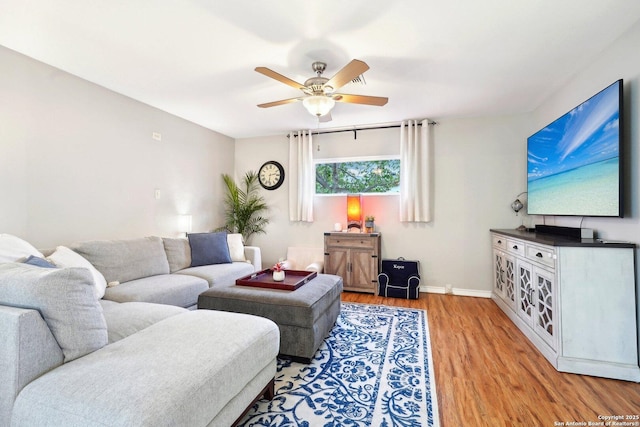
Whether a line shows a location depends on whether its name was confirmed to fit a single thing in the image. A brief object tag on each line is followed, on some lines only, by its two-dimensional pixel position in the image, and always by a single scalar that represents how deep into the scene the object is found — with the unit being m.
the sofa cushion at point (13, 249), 1.95
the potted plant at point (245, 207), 4.86
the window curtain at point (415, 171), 4.10
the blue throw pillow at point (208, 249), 3.53
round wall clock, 4.95
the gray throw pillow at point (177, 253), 3.31
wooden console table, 4.08
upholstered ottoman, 2.16
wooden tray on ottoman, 2.51
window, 4.46
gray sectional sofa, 1.00
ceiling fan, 2.17
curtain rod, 4.16
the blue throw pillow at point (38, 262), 1.92
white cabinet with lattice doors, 2.00
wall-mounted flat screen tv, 2.09
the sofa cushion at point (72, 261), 2.22
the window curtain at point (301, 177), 4.66
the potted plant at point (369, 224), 4.35
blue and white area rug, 1.62
